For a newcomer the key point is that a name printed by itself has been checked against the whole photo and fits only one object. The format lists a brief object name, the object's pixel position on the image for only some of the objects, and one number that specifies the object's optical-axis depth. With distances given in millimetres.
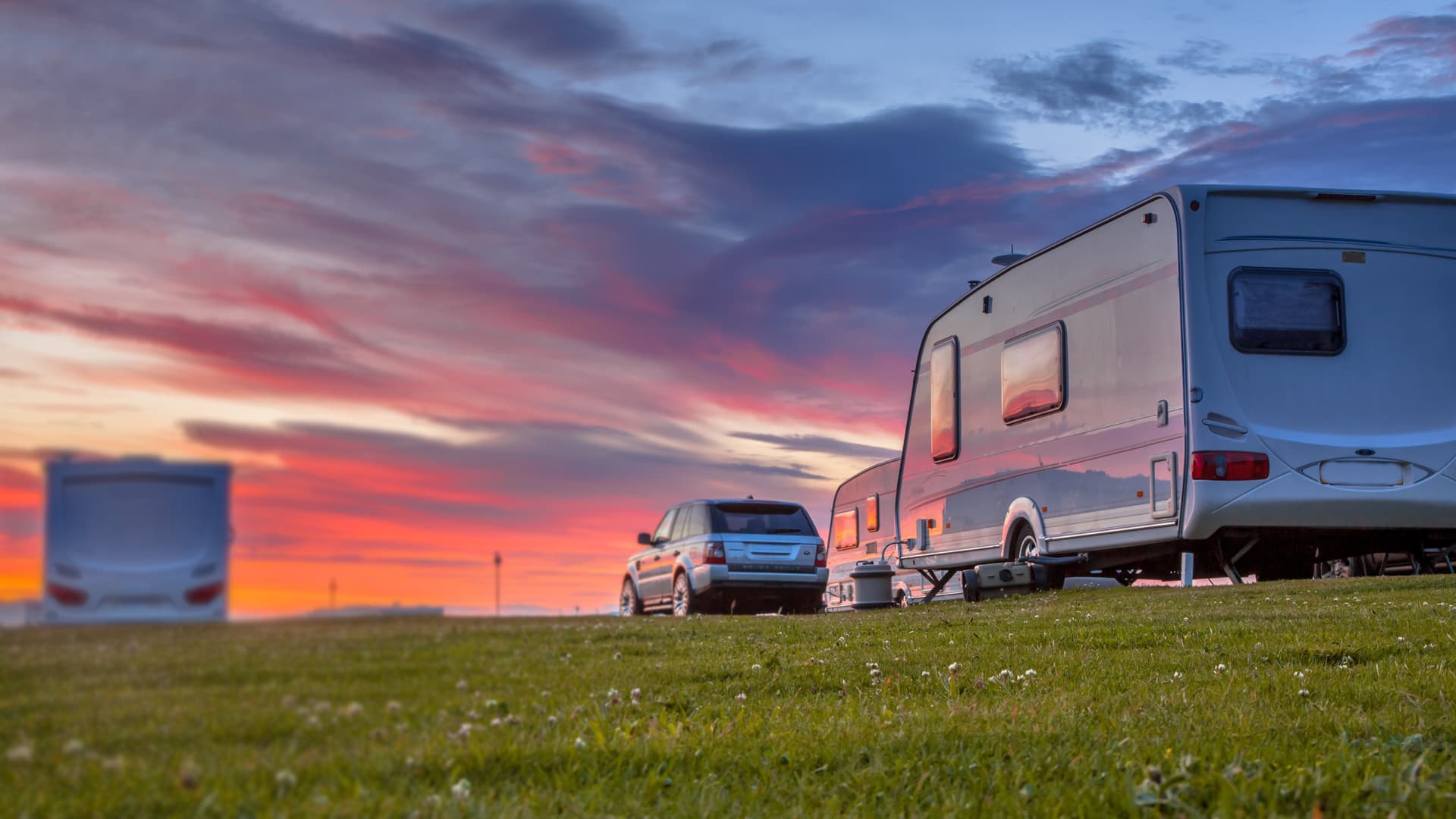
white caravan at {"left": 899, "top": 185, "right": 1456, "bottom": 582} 11781
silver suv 17203
